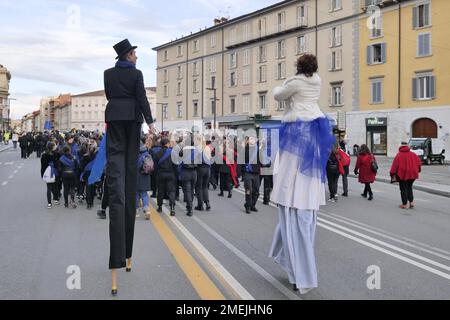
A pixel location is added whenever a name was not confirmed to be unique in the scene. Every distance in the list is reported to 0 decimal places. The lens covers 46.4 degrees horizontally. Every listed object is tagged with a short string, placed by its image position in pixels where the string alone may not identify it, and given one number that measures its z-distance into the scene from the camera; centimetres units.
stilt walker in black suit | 482
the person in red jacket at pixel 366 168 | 1513
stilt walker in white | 490
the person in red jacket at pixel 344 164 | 1557
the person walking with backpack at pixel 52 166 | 1267
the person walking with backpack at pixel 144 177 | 1032
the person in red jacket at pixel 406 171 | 1332
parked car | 3594
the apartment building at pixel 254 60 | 4900
